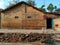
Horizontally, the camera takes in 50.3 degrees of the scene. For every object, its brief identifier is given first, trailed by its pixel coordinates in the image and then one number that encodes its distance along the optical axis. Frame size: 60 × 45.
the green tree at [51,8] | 22.53
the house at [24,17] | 11.73
